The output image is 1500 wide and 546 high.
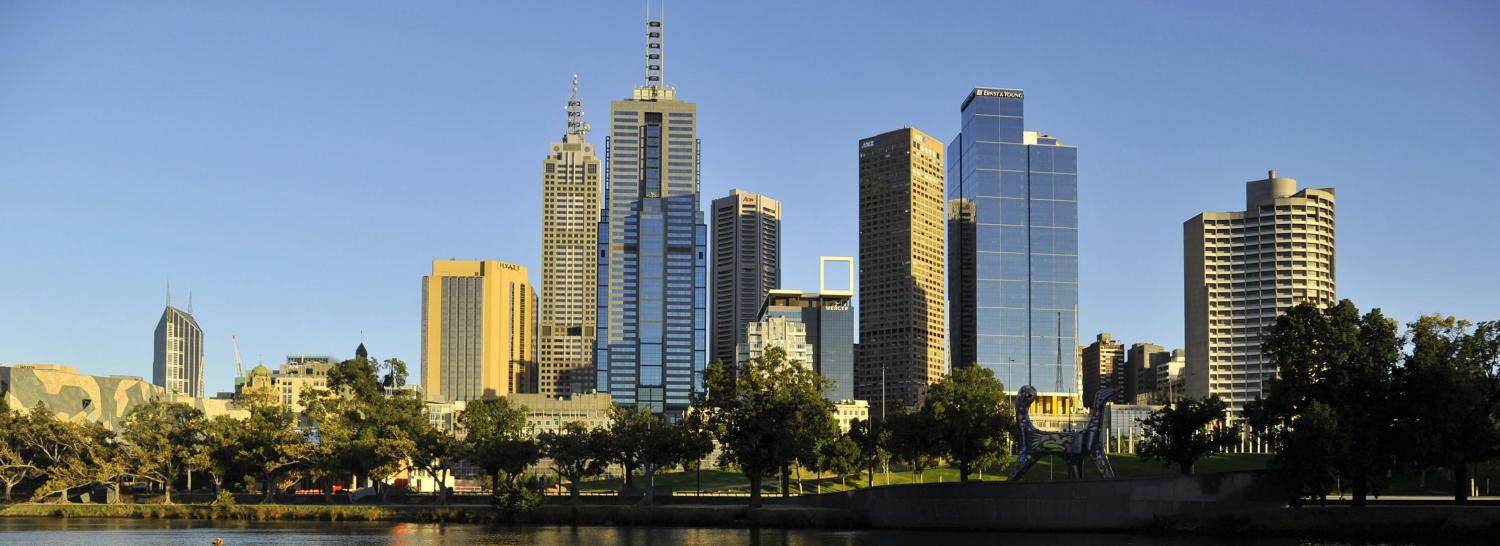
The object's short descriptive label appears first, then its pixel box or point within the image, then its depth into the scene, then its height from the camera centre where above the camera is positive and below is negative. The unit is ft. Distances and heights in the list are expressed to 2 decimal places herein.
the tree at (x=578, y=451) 405.39 -22.28
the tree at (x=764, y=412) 349.61 -9.66
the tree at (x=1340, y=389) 269.23 -2.75
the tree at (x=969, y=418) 377.71 -11.86
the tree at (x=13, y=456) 419.54 -25.56
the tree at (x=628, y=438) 398.42 -18.27
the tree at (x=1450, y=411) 270.05 -6.62
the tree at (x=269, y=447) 408.05 -21.69
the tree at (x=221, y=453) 414.62 -23.99
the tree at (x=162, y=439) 419.54 -20.60
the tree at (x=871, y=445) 460.14 -23.07
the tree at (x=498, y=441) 394.75 -19.42
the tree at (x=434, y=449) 418.51 -22.57
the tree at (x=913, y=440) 389.80 -18.59
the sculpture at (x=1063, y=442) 298.76 -14.26
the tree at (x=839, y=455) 444.96 -25.30
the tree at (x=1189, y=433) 335.67 -13.80
